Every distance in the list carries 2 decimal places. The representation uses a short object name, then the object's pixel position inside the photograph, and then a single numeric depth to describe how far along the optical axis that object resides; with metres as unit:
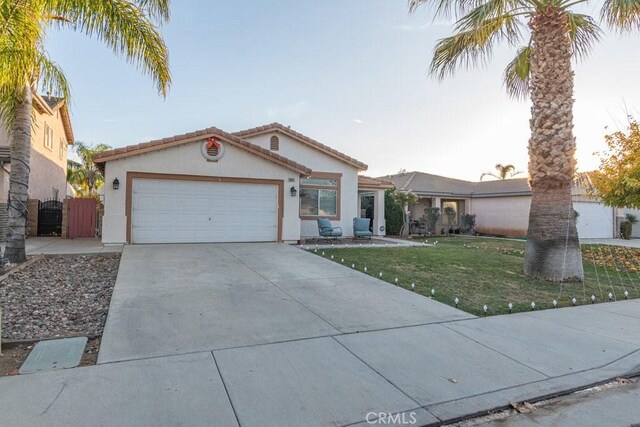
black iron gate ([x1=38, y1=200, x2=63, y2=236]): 15.59
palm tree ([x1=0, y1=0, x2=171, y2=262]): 6.43
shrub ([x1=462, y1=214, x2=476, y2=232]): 23.92
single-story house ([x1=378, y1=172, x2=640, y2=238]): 22.36
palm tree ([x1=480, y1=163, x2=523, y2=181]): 36.94
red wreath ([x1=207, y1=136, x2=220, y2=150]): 12.68
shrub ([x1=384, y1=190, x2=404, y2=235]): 20.64
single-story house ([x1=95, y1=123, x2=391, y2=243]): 11.73
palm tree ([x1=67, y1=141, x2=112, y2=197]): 31.11
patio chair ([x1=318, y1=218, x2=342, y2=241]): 14.89
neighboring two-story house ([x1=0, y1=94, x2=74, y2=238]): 13.20
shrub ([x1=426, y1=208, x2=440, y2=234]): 21.29
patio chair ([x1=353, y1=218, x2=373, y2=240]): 15.74
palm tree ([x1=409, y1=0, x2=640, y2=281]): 8.19
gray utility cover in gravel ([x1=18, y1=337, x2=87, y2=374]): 3.51
